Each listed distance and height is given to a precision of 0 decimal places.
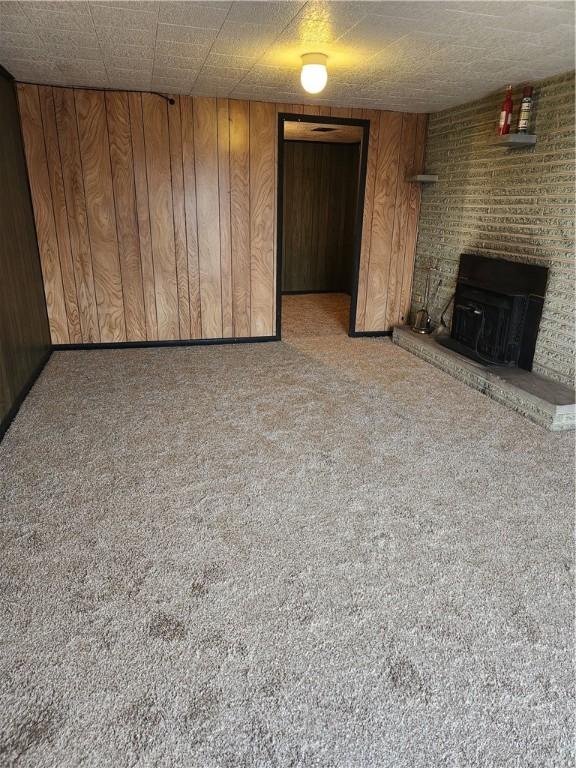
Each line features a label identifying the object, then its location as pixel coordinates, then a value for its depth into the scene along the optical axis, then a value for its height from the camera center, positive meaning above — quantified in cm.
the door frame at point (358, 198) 441 +8
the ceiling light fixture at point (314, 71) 285 +73
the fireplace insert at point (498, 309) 351 -70
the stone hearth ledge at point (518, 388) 304 -112
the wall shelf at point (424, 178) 451 +26
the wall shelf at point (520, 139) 340 +45
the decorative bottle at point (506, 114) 347 +62
